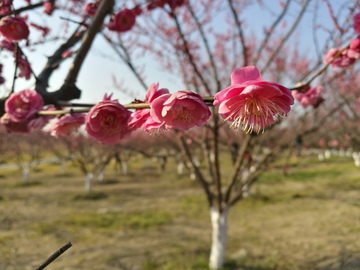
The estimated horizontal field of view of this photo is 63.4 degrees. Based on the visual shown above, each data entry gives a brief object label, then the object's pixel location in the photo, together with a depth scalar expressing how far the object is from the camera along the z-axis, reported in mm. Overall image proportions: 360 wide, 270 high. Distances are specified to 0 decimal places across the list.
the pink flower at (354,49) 197
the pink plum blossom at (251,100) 100
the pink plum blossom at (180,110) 107
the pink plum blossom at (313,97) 283
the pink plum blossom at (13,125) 193
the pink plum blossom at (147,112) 127
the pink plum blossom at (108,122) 135
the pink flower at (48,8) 342
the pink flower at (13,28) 218
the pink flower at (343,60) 208
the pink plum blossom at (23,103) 187
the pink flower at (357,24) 197
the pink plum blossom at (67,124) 170
